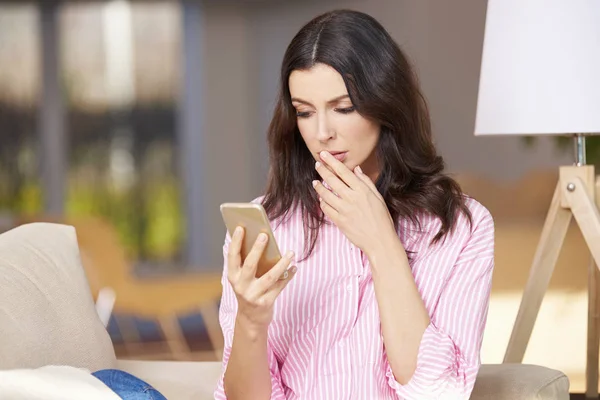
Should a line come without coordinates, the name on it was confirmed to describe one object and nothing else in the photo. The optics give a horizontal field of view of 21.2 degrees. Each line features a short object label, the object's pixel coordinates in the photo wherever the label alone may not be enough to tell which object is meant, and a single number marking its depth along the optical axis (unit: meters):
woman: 2.43
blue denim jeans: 2.22
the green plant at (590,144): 4.52
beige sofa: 2.49
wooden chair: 6.04
